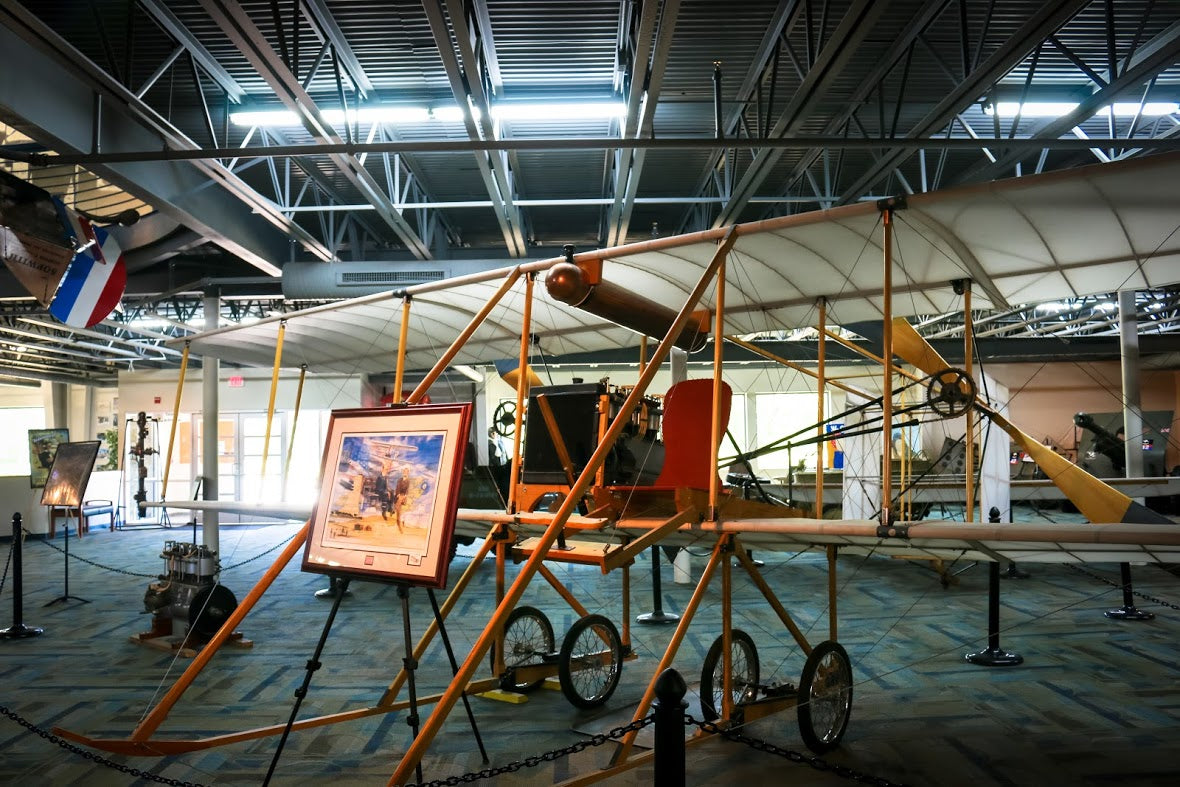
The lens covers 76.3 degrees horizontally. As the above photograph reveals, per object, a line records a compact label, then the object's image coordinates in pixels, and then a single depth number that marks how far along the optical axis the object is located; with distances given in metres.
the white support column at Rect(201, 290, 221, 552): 10.68
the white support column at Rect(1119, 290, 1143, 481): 10.69
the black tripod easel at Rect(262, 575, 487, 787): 3.07
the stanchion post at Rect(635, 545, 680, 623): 7.50
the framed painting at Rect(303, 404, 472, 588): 3.04
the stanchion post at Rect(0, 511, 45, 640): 7.10
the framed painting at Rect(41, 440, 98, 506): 9.14
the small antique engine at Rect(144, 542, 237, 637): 6.70
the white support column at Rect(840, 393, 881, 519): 11.41
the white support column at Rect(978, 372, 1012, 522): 10.16
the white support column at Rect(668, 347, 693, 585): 9.33
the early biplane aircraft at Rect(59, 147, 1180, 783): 3.59
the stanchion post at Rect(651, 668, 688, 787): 2.38
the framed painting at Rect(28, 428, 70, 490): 16.23
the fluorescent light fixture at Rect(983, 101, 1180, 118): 7.60
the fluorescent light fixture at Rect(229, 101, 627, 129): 7.04
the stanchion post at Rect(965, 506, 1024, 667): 5.93
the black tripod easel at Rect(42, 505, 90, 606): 8.58
